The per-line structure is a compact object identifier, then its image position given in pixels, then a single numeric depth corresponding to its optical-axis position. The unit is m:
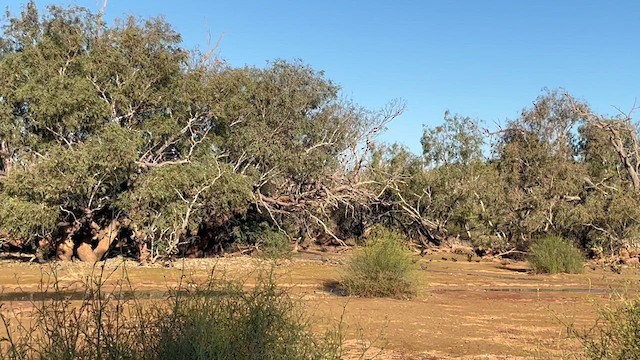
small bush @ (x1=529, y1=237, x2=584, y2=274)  22.81
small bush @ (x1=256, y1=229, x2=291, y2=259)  26.41
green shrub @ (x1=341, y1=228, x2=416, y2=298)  15.16
